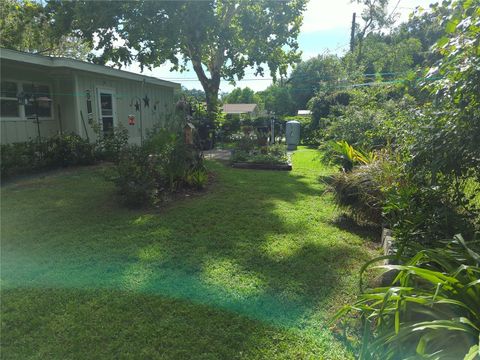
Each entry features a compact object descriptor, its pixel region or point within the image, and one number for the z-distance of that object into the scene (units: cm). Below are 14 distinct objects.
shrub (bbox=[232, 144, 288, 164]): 1004
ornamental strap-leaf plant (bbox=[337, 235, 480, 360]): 165
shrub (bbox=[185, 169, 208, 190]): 652
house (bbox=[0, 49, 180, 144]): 870
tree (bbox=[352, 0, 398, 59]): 3269
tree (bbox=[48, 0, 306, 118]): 1323
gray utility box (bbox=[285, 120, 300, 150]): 1616
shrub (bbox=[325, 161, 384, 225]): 442
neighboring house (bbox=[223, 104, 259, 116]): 4988
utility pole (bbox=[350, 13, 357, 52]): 2758
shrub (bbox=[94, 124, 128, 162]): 940
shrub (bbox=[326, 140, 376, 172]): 519
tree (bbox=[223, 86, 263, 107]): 6894
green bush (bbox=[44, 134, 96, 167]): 835
